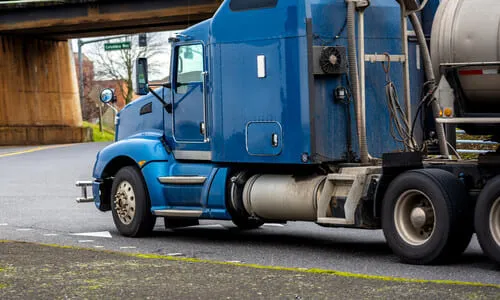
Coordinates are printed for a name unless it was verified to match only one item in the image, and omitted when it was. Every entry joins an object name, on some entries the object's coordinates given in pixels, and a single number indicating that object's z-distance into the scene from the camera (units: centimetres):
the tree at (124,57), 7825
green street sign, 5557
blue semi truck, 1017
